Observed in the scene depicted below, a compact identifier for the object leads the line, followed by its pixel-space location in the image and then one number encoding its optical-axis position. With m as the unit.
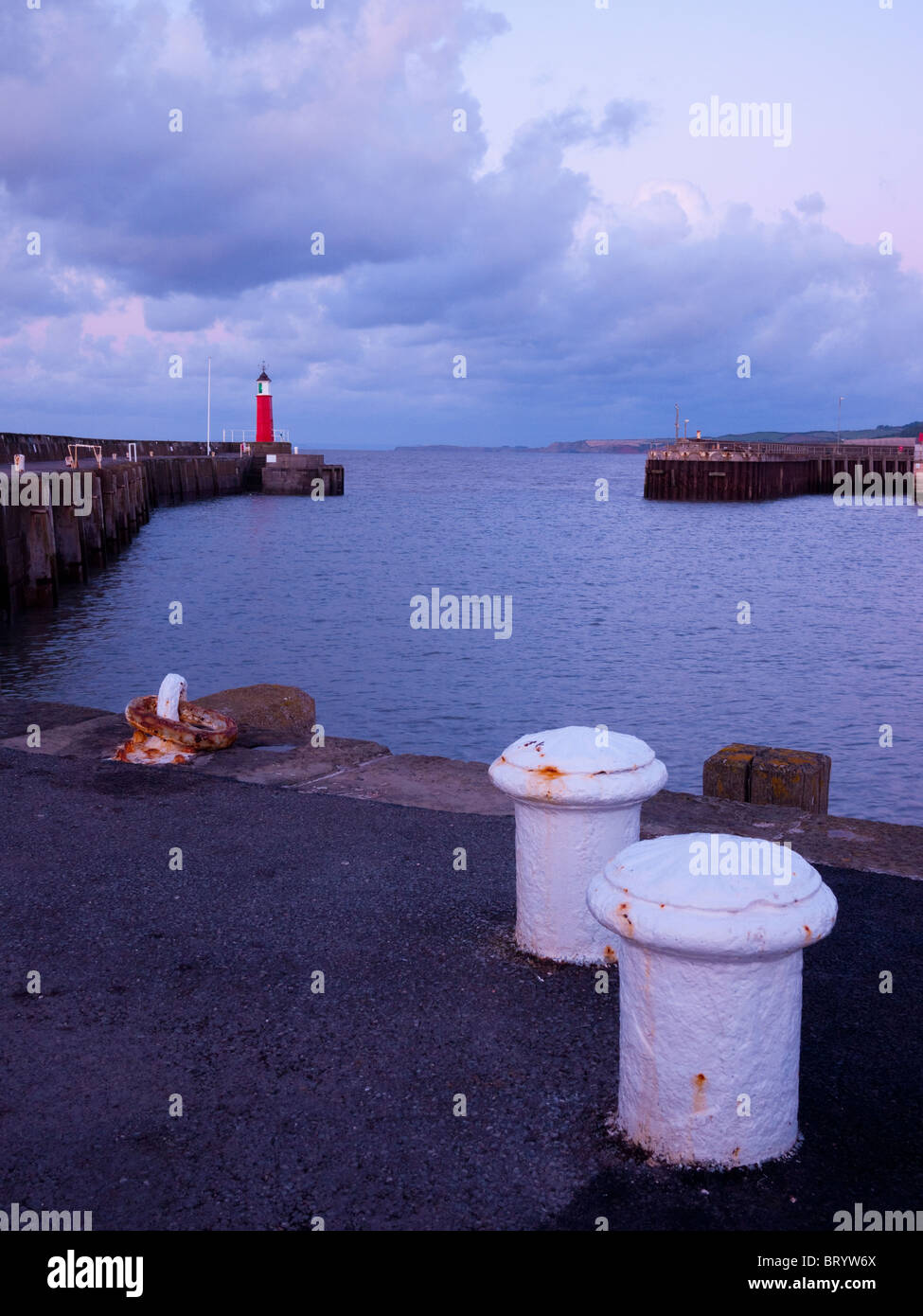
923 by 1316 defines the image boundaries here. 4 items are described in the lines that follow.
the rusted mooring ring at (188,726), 7.07
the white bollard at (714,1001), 2.82
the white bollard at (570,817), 3.95
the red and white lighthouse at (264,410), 78.81
